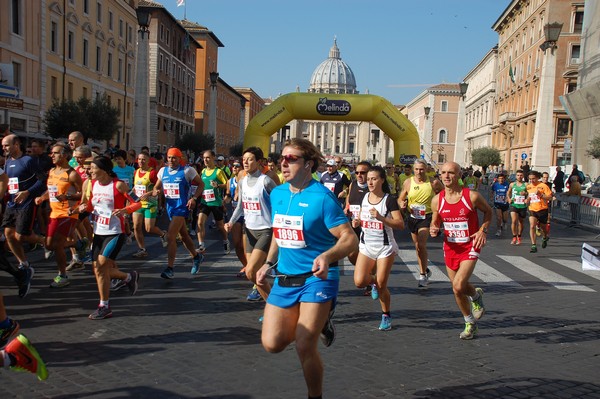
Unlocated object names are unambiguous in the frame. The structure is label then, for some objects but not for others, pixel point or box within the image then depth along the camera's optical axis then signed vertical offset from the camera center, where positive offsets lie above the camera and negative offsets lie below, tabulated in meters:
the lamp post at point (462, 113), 34.09 +3.95
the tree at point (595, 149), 31.41 +1.25
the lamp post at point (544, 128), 42.38 +3.17
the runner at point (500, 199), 17.23 -0.86
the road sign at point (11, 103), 12.62 +0.85
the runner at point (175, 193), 9.03 -0.61
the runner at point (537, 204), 14.22 -0.79
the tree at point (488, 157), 64.94 +1.16
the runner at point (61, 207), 8.27 -0.83
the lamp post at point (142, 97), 27.08 +2.41
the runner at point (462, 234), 6.36 -0.71
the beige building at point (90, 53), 33.41 +6.04
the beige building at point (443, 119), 120.44 +9.20
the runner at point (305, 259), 3.96 -0.68
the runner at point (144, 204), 10.91 -0.95
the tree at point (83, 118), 29.72 +1.44
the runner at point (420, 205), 9.25 -0.62
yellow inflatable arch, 25.28 +1.92
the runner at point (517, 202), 14.93 -0.79
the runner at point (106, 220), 6.70 -0.79
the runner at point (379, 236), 6.69 -0.84
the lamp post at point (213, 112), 46.52 +3.41
